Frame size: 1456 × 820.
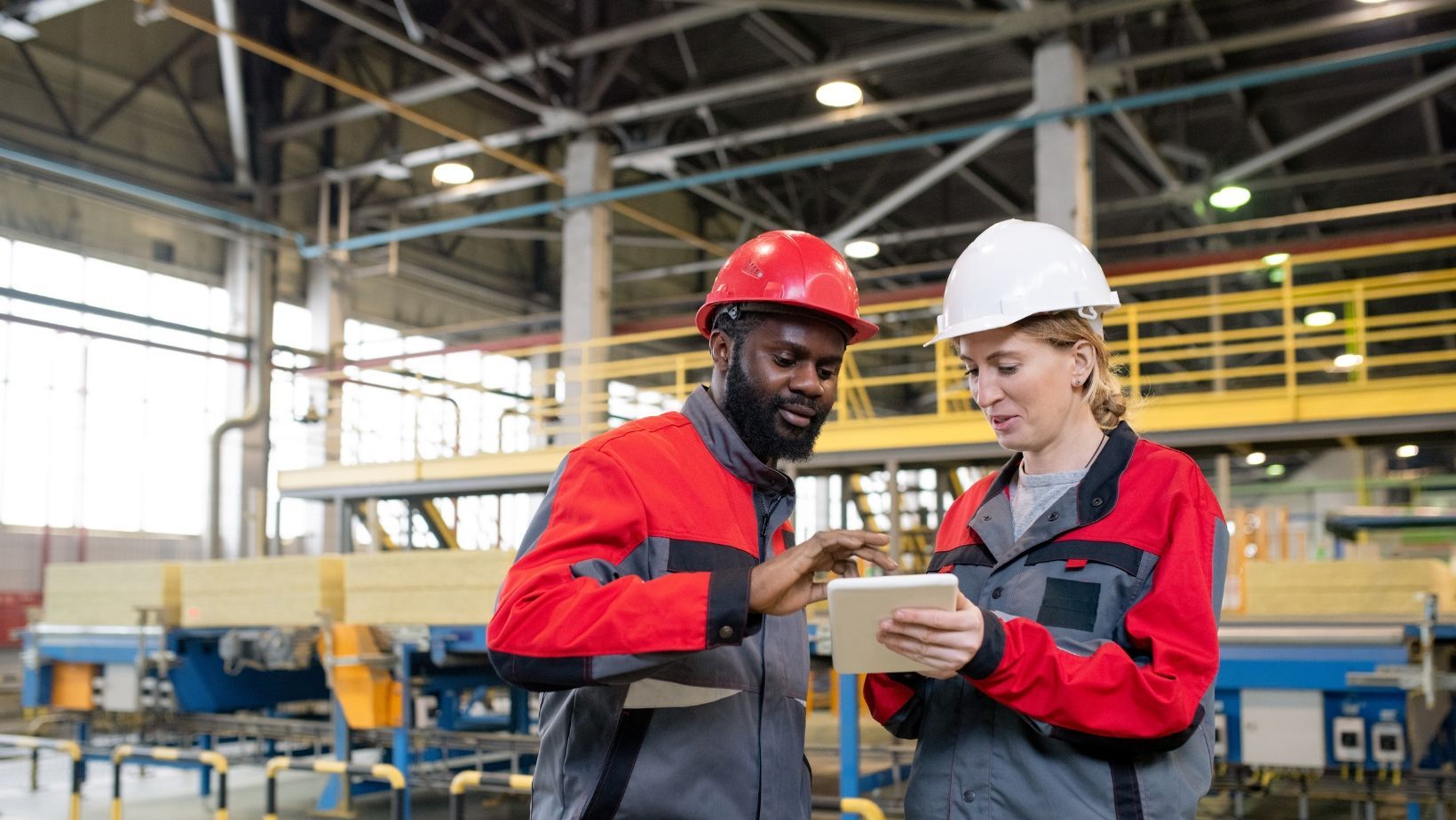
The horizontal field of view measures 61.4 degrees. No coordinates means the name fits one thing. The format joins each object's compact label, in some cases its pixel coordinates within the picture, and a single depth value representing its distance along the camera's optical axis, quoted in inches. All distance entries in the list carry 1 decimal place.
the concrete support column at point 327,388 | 772.0
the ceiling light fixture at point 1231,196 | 605.9
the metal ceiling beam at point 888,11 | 531.5
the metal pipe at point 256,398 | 756.0
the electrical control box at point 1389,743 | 256.7
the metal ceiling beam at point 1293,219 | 661.9
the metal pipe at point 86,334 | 750.2
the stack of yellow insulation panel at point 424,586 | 346.0
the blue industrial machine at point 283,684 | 357.4
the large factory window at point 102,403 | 787.4
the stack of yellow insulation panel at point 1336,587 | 367.3
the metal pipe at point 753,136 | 656.4
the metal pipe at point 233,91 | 574.2
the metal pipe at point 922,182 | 600.4
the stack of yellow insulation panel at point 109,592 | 423.8
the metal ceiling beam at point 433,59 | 600.7
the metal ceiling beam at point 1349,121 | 569.0
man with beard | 80.8
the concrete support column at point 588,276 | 660.1
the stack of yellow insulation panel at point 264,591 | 386.9
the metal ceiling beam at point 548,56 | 612.4
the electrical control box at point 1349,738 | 258.1
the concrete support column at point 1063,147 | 520.7
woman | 82.3
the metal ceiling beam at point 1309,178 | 745.0
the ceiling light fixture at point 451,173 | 654.5
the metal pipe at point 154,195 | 606.1
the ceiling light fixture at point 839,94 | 577.9
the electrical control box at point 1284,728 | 265.6
